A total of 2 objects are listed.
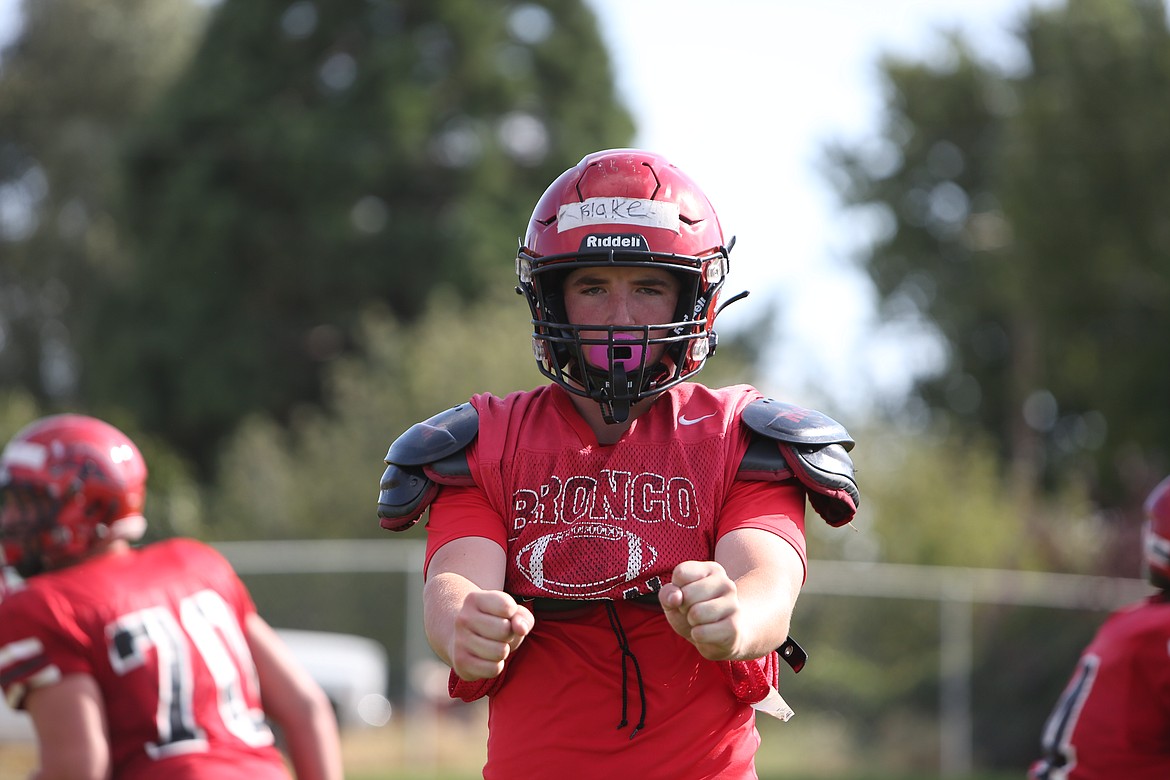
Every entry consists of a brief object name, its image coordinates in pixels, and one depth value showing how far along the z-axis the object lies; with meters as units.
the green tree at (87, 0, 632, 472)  56.62
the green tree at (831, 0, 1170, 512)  46.37
